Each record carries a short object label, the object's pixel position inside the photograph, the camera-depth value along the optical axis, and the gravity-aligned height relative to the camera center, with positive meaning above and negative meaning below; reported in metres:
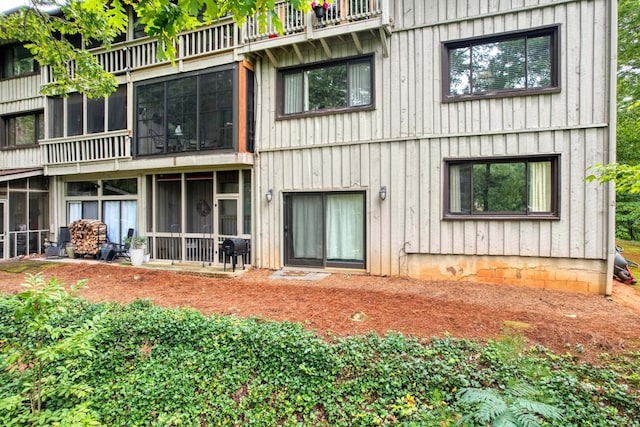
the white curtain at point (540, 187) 6.86 +0.46
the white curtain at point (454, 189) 7.47 +0.46
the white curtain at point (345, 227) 8.31 -0.43
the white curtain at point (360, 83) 8.21 +3.06
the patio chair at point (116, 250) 10.38 -1.24
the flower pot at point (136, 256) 9.68 -1.32
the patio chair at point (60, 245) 11.22 -1.18
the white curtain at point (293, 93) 8.90 +3.08
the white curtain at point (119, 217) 10.99 -0.23
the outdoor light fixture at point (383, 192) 7.87 +0.40
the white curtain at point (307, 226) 8.66 -0.42
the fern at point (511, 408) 2.09 -1.30
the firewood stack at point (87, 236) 10.74 -0.82
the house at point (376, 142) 6.63 +1.64
